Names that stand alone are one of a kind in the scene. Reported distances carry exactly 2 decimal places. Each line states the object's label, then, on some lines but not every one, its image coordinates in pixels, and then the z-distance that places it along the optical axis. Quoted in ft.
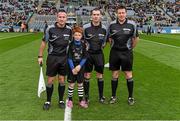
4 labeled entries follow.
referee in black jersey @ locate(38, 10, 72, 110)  15.66
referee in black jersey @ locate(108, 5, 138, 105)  16.55
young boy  15.82
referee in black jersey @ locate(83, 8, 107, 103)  16.47
